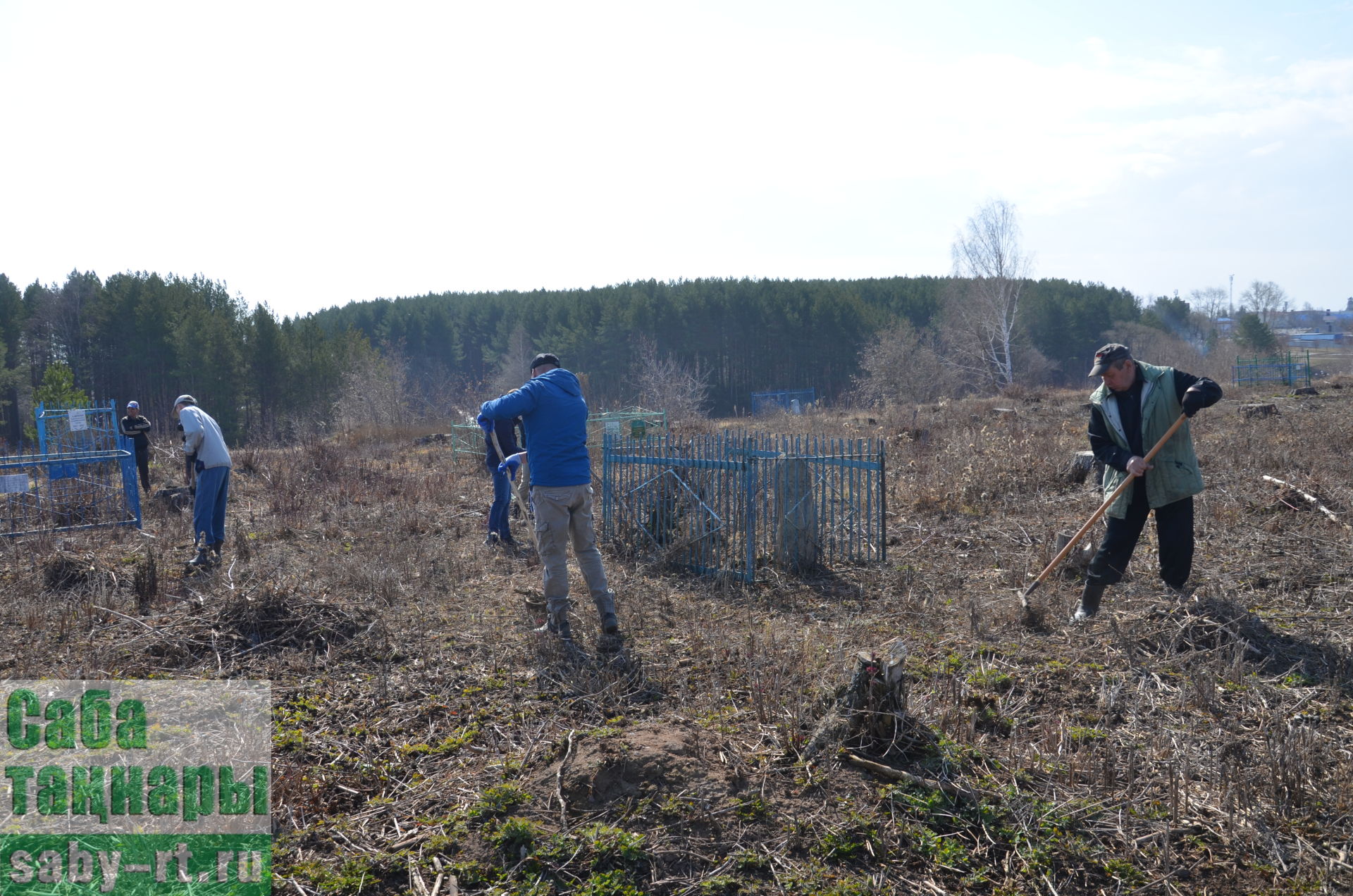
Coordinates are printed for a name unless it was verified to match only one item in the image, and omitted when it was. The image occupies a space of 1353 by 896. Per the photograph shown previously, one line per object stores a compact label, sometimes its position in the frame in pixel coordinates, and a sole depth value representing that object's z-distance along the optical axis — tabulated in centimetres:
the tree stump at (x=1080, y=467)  975
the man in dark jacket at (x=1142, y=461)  486
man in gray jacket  773
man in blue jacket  526
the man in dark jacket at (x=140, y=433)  1323
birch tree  3925
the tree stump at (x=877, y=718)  338
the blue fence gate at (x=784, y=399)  3976
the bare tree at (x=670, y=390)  2605
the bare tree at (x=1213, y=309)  7724
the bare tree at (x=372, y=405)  2878
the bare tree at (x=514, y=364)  3609
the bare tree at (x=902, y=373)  3359
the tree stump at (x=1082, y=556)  589
